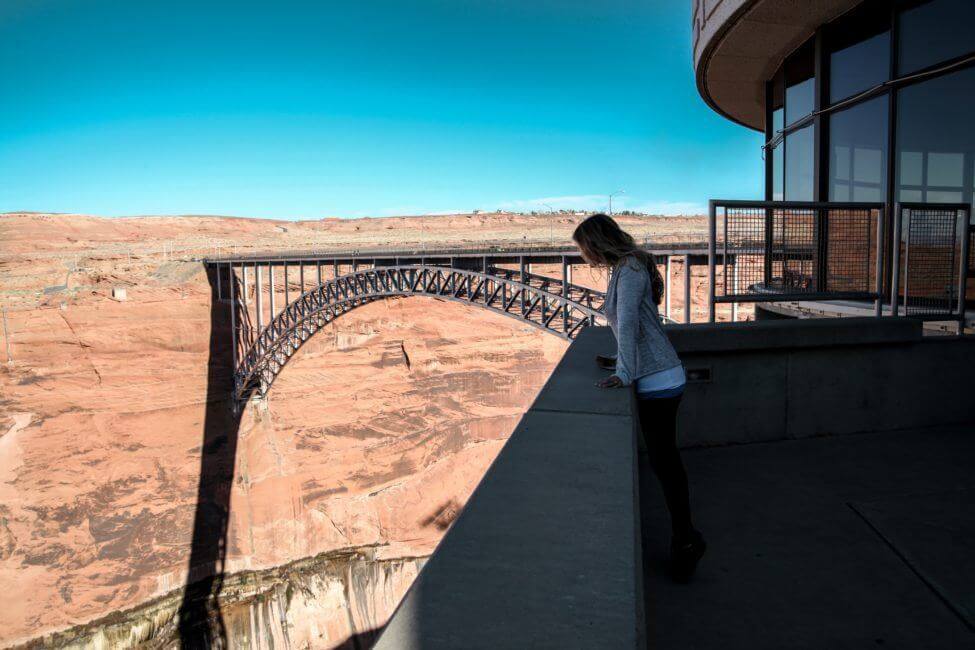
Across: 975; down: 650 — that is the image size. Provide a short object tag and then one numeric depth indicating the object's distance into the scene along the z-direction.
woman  2.39
